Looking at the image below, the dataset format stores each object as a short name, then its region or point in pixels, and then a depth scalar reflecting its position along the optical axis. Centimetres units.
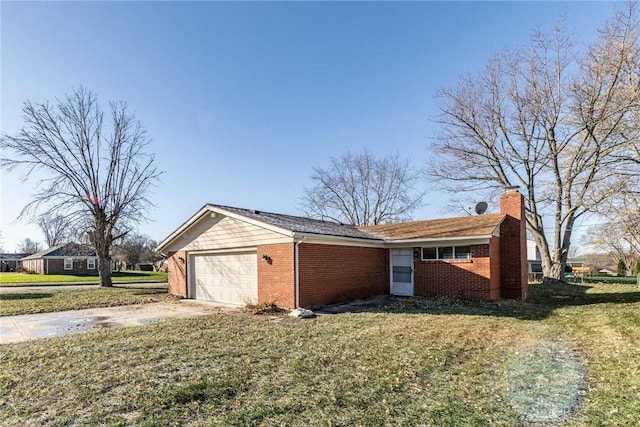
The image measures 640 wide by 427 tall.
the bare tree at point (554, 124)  1245
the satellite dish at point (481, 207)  1903
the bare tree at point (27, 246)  8166
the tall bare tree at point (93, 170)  2288
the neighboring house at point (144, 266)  5582
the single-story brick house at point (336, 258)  1177
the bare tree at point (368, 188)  3662
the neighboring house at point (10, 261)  5602
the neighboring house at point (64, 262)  4178
